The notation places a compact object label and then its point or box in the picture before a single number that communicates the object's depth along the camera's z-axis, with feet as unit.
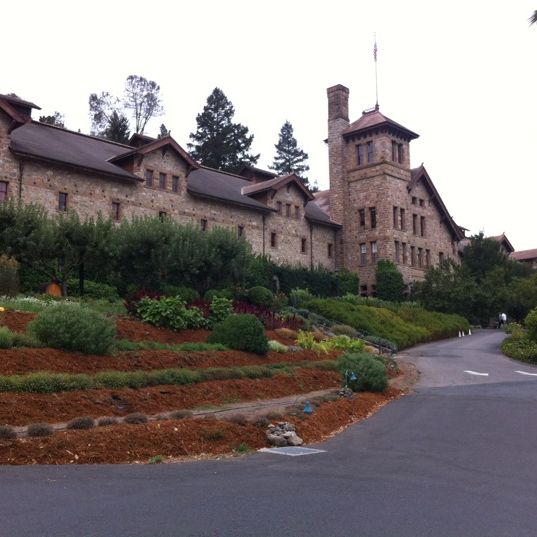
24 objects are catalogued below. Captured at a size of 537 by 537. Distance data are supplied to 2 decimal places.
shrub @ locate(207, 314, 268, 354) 61.41
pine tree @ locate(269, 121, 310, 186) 282.97
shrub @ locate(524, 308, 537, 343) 93.89
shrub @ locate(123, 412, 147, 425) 33.42
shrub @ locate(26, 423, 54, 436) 28.50
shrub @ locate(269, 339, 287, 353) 67.77
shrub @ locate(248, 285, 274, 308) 91.61
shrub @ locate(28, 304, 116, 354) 45.03
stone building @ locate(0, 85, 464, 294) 104.01
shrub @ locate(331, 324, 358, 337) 96.37
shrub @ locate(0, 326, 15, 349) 42.68
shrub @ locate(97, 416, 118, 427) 32.34
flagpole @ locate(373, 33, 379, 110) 177.58
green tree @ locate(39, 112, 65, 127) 186.13
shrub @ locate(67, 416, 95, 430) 31.01
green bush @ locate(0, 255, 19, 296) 66.03
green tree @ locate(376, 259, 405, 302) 150.82
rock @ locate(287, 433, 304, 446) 33.30
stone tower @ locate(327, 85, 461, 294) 158.40
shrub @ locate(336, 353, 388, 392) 53.67
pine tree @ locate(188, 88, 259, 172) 219.41
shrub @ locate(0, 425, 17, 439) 27.36
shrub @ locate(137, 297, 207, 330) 63.31
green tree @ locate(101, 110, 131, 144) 191.11
